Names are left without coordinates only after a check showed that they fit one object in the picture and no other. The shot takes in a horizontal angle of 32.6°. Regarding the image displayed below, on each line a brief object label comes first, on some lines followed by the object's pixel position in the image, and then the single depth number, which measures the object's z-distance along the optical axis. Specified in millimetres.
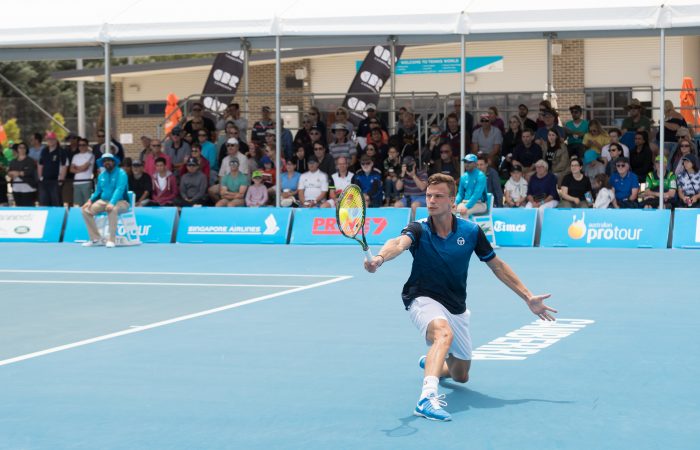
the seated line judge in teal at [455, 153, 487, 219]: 20425
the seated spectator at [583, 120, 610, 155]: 24766
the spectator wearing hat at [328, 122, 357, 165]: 25344
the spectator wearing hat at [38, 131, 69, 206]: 27188
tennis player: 8086
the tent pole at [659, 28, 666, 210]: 21406
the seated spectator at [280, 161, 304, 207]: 24500
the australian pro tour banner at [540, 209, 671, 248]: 21641
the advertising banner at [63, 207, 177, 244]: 24328
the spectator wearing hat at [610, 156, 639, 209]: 22562
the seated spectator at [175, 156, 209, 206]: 25062
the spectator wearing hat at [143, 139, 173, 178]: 26047
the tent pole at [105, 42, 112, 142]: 24938
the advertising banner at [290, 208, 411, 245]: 22953
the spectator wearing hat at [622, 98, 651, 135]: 25141
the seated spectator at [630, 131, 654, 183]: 23656
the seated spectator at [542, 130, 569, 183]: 24047
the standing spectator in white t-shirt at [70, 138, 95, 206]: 26484
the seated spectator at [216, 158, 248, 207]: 24750
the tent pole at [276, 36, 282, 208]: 23500
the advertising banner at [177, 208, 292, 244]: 23688
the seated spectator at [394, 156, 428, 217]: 23598
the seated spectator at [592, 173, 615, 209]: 22609
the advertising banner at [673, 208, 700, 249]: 21281
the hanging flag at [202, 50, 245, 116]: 34062
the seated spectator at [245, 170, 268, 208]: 24500
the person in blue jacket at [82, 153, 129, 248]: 23094
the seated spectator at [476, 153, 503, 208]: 22719
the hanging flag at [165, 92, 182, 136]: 41206
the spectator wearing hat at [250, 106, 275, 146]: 27328
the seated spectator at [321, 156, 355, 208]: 23844
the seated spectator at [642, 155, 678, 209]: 22547
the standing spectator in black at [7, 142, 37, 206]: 27828
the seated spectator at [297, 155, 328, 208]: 24125
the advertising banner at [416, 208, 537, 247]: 22391
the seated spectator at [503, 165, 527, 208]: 23516
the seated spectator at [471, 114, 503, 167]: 25078
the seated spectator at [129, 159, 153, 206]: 25391
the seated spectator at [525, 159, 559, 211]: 23078
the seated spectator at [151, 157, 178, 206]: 25328
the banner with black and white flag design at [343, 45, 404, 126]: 34406
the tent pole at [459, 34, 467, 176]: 22781
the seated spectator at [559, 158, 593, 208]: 22953
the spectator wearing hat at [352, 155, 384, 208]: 23812
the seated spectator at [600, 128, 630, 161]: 23586
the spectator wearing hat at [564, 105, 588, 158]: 25109
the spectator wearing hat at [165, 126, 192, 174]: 26789
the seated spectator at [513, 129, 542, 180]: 24134
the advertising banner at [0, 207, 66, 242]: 24969
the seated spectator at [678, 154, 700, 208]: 22047
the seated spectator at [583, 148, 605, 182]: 23547
